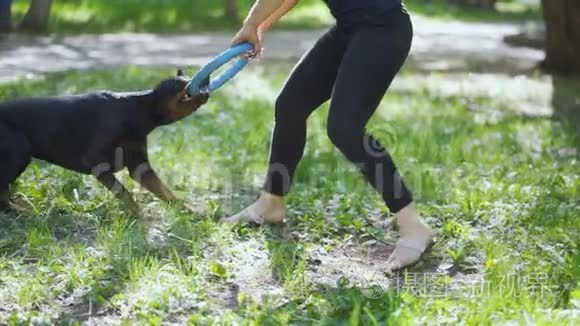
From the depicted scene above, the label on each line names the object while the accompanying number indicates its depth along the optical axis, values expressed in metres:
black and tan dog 5.59
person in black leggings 4.89
